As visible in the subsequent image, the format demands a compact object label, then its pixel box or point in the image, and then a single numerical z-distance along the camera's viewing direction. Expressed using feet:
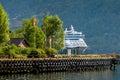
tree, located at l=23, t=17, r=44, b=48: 589.32
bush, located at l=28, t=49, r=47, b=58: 521.65
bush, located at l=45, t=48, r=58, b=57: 544.21
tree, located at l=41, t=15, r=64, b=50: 642.22
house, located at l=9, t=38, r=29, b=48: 562.25
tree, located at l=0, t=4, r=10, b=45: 529.86
